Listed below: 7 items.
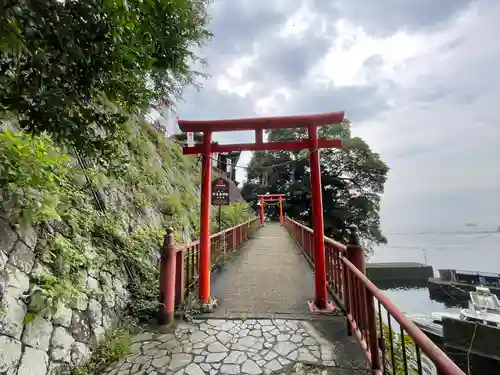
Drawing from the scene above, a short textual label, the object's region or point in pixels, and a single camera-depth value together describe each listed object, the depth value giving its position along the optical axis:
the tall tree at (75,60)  1.37
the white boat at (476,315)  10.04
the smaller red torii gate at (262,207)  25.16
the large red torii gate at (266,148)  4.00
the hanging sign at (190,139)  19.58
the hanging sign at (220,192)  6.26
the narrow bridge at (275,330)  2.51
